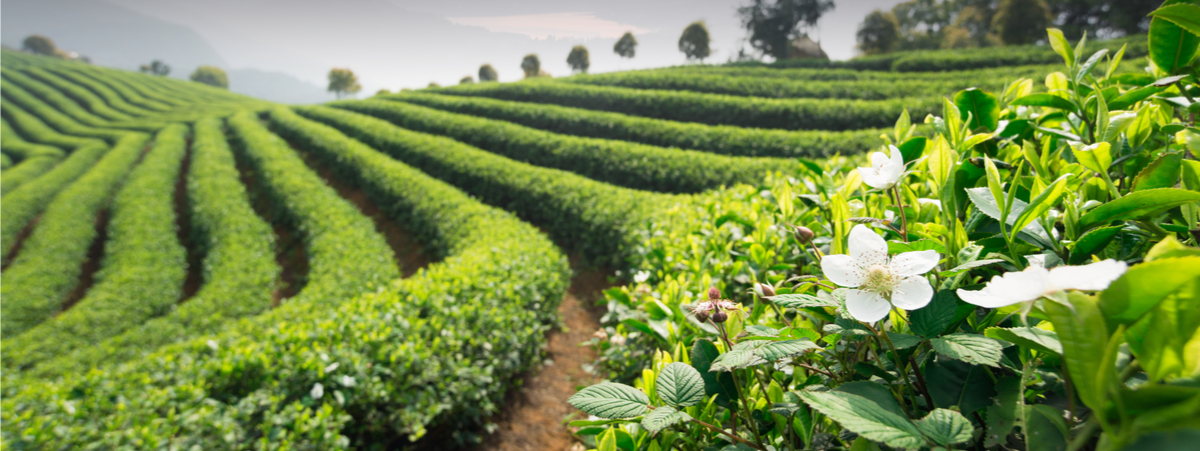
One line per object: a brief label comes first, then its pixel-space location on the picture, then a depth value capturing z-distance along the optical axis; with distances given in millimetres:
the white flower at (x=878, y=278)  487
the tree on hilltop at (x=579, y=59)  37938
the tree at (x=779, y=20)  26844
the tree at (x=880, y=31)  26422
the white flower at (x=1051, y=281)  319
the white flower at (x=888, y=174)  631
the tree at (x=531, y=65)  39625
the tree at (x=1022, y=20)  19516
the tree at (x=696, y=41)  32125
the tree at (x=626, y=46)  37312
